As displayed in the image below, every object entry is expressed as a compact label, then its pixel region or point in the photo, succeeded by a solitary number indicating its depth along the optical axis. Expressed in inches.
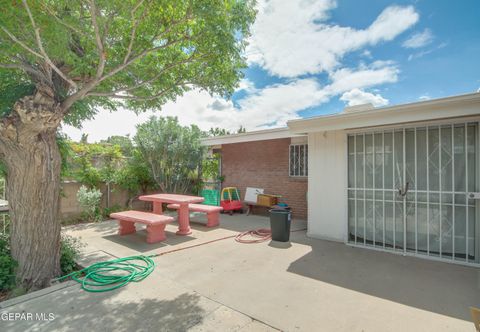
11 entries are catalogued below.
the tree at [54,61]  135.6
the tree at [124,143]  389.1
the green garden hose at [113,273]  143.9
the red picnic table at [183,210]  255.6
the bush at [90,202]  315.0
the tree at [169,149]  375.2
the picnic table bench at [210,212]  288.9
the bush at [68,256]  169.9
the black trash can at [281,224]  225.5
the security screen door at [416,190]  177.5
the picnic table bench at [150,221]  222.4
